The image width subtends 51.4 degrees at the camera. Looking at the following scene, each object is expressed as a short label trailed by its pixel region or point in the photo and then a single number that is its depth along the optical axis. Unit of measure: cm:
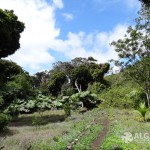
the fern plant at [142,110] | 1152
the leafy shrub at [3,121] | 901
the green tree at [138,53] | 1377
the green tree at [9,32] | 1361
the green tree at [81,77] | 2432
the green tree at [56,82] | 2455
